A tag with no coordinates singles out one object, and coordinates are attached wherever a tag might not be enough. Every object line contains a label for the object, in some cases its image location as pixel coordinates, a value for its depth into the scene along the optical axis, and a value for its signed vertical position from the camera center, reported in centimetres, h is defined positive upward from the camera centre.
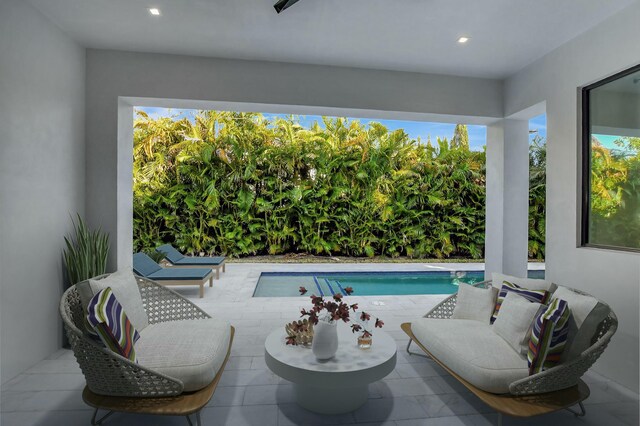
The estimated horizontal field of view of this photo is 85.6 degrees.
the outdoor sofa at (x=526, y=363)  212 -99
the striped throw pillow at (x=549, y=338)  214 -77
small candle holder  262 -98
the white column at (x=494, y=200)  514 +22
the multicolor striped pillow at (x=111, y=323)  204 -67
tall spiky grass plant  355 -42
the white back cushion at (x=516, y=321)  246 -80
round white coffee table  222 -103
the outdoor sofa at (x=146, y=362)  203 -95
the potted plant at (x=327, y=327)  239 -80
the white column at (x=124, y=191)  411 +29
